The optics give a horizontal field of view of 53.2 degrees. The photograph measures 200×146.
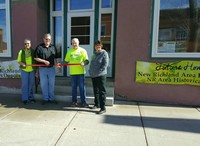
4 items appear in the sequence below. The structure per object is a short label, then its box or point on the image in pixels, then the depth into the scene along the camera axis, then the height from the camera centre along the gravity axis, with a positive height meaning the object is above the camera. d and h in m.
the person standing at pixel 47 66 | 4.86 -0.42
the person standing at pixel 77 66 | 4.71 -0.36
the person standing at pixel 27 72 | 5.03 -0.60
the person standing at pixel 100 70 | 4.35 -0.44
